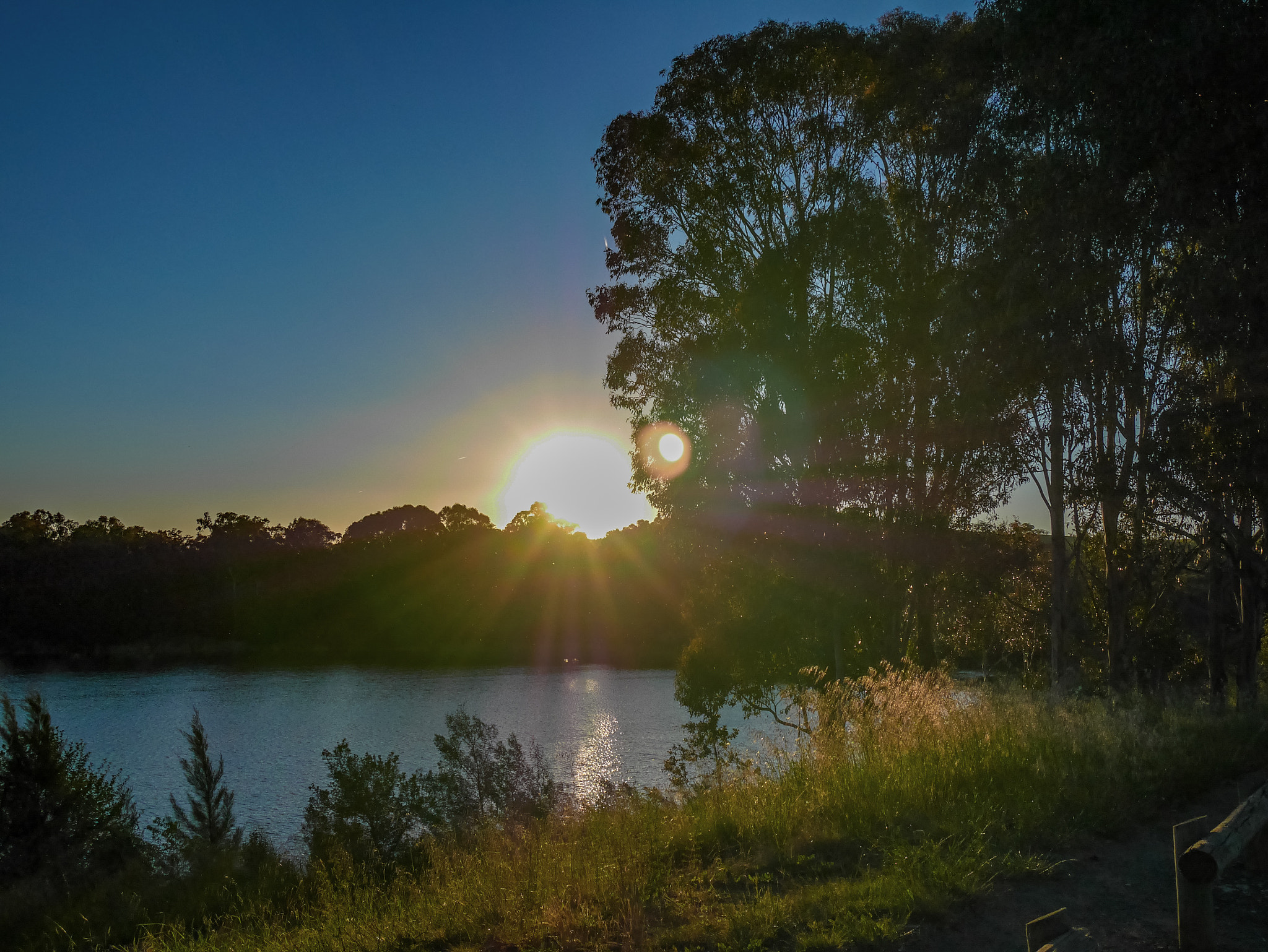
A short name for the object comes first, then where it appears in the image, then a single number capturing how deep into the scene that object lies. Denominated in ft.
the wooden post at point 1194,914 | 11.96
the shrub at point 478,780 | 57.31
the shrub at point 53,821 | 52.11
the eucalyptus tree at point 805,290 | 49.93
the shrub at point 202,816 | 54.95
